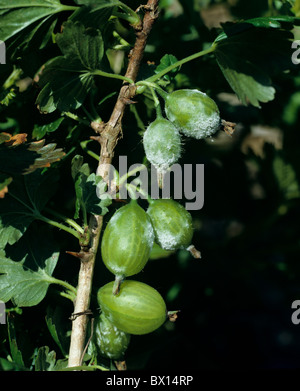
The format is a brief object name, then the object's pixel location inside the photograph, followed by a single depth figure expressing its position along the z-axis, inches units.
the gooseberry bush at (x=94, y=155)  14.8
